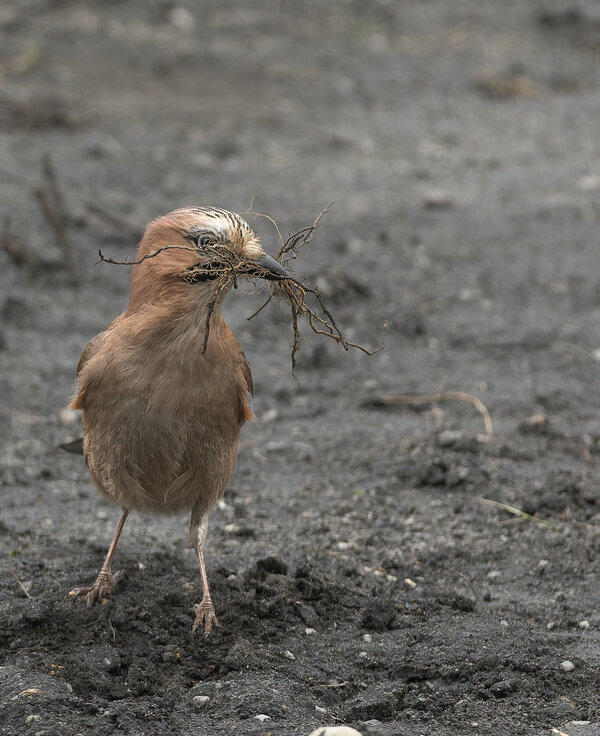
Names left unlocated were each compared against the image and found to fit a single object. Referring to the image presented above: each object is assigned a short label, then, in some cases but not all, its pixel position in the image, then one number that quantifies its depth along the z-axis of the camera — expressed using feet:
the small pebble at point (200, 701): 26.78
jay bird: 28.45
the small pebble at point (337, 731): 23.24
